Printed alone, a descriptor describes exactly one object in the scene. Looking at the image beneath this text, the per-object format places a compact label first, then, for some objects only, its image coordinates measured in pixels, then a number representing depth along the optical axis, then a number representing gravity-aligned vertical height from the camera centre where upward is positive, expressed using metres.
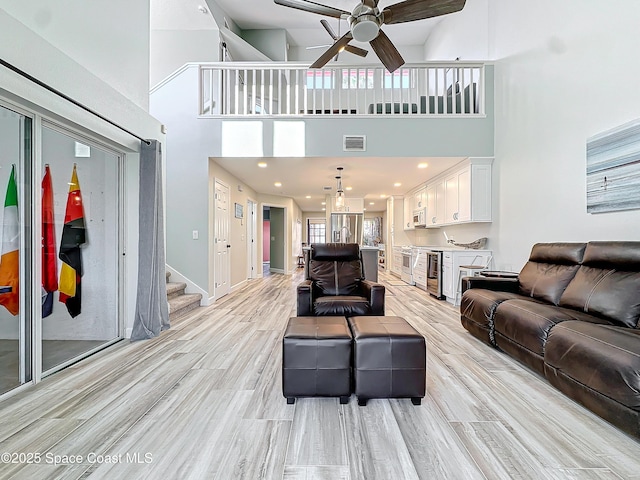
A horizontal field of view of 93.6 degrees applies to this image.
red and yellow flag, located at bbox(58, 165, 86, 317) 2.64 -0.10
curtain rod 1.81 +1.04
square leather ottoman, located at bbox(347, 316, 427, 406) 1.92 -0.82
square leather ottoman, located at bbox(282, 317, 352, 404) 1.92 -0.81
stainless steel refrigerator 9.47 +0.42
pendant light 5.96 +0.78
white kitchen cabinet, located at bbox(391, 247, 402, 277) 8.36 -0.67
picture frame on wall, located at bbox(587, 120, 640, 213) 2.54 +0.63
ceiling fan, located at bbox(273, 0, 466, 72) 2.55 +1.98
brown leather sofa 1.63 -0.60
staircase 4.04 -0.88
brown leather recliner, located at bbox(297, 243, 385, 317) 3.11 -0.54
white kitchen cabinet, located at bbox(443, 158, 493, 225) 4.76 +0.78
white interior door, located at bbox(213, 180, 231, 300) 5.29 -0.06
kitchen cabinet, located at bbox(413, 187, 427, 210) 6.93 +0.98
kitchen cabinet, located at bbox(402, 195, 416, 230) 7.98 +0.72
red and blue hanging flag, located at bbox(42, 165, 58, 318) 2.40 -0.07
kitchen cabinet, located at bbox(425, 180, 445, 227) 5.92 +0.74
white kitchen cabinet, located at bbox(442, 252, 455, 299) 4.96 -0.61
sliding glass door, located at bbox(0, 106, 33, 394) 2.08 -0.05
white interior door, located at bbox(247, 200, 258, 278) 7.85 -0.05
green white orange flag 2.07 -0.09
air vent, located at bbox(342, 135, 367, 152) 4.77 +1.54
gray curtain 3.25 -0.14
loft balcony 4.75 +1.85
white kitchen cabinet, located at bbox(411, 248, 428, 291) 6.17 -0.60
